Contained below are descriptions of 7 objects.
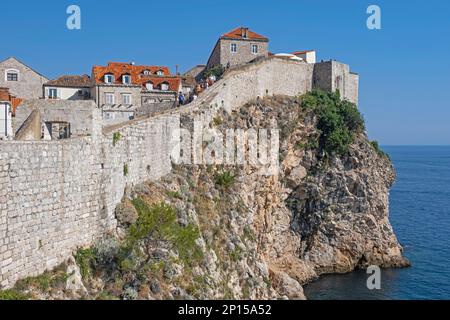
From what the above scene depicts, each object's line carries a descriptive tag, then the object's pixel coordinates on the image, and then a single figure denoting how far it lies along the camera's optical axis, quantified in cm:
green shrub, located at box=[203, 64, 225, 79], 5206
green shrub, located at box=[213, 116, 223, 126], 3581
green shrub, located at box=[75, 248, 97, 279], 1773
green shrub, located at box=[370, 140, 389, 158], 5589
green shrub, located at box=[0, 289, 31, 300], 1340
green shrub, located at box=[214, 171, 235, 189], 3219
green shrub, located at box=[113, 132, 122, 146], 2117
